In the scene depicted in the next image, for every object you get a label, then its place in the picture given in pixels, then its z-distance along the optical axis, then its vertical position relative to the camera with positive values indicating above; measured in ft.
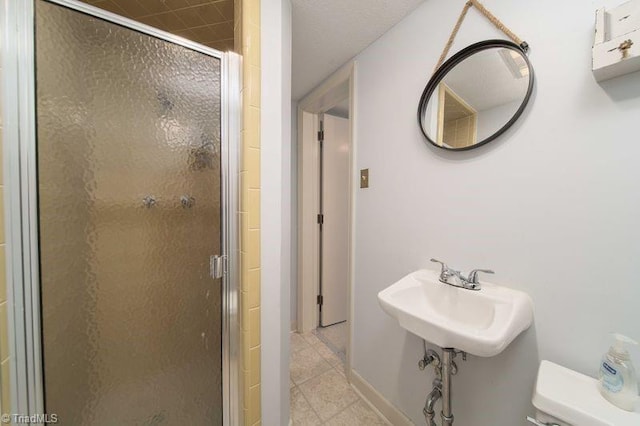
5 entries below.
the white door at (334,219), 6.51 -0.33
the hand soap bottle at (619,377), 1.59 -1.32
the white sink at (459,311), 1.94 -1.15
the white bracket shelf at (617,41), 1.60 +1.36
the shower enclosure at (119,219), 2.06 -0.13
